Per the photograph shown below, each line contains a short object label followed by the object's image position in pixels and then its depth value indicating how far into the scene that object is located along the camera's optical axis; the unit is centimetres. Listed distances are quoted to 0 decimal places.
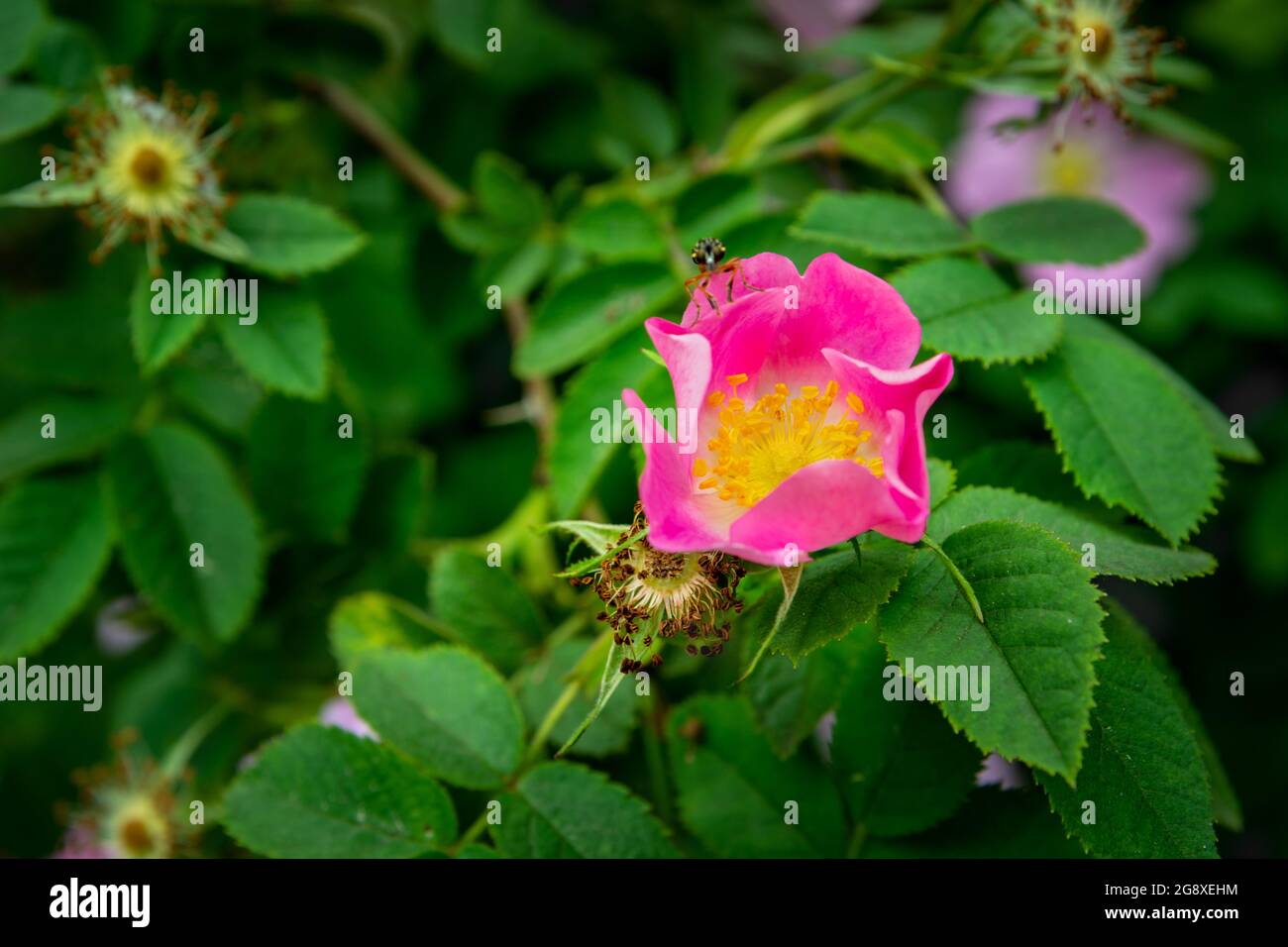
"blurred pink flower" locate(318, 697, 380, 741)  27
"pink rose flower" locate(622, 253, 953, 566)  20
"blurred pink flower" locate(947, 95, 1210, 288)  40
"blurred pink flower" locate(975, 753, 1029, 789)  32
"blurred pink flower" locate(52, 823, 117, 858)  30
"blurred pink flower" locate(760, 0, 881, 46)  35
